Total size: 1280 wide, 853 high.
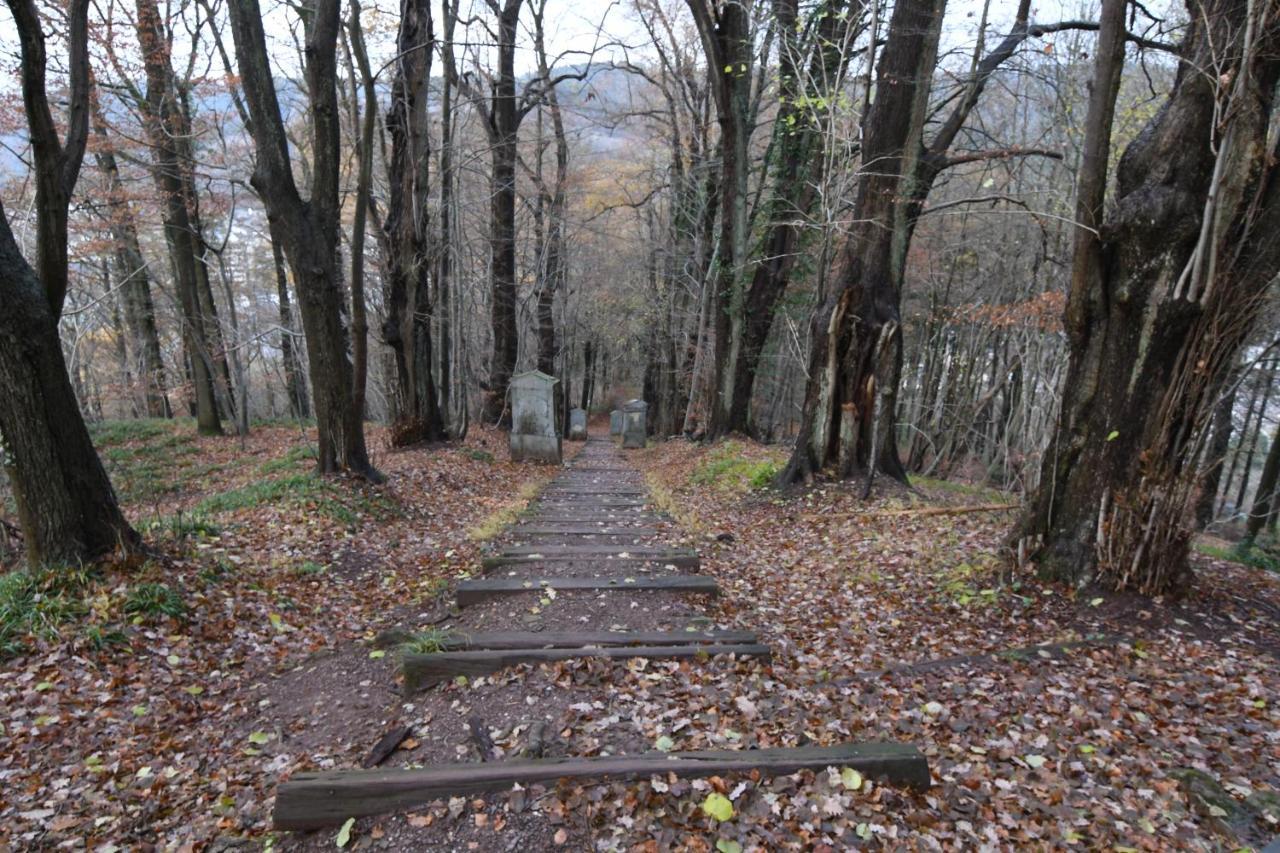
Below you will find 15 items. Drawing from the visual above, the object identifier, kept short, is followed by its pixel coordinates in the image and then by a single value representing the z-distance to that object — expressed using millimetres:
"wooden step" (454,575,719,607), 4918
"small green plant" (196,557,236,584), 5016
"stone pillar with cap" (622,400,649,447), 21547
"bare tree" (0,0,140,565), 4262
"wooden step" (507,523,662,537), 6746
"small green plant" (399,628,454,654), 3984
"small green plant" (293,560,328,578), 5734
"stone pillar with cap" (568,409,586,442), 26594
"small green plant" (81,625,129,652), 3987
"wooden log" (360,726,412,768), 3059
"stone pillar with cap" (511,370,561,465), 13273
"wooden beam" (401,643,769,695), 3764
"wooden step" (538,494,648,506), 8969
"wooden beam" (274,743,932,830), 2670
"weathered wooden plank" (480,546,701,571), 5609
